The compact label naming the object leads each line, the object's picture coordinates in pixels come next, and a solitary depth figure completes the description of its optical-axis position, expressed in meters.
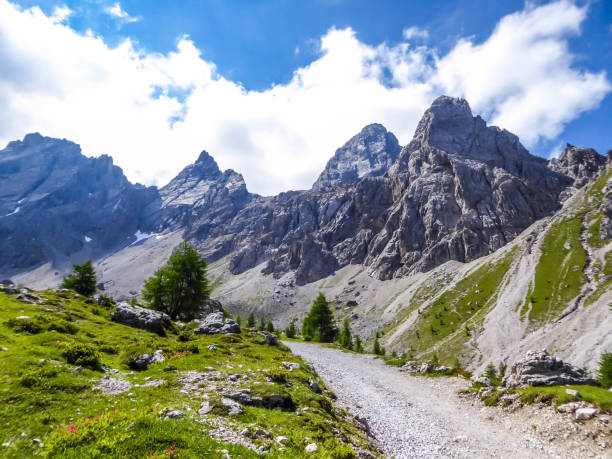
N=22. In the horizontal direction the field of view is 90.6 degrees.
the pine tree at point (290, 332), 104.72
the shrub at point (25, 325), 21.55
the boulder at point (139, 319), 38.75
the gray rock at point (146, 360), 20.97
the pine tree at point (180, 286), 56.34
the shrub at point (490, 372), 73.47
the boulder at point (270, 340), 43.64
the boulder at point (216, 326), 43.34
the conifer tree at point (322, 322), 92.12
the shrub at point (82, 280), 68.81
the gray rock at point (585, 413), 18.33
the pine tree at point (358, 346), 85.14
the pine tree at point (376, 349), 89.49
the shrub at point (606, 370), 34.12
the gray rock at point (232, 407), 13.54
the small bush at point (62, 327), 24.30
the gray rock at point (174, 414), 11.81
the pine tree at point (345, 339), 94.24
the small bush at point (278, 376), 20.94
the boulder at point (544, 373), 24.75
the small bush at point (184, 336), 37.18
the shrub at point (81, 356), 17.05
